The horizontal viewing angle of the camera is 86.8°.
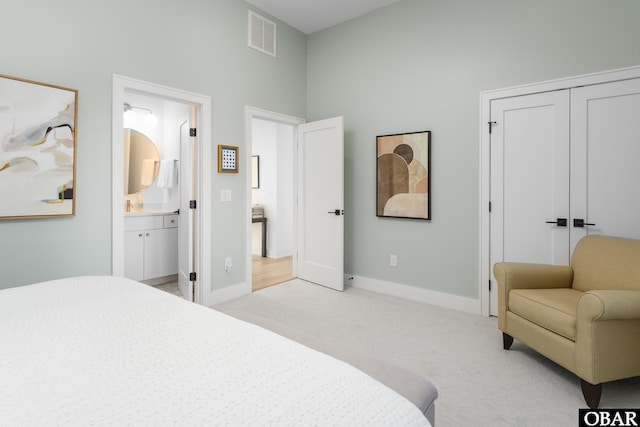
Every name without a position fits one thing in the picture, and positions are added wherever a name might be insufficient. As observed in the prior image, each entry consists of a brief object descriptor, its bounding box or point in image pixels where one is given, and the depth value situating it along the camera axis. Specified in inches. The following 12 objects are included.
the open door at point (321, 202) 155.7
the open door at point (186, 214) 135.0
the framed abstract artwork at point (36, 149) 84.7
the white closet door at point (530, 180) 111.5
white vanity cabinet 149.3
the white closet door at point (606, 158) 101.0
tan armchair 70.0
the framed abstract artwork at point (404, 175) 139.1
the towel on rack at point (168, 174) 178.1
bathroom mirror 177.5
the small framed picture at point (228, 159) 136.1
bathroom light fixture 176.1
